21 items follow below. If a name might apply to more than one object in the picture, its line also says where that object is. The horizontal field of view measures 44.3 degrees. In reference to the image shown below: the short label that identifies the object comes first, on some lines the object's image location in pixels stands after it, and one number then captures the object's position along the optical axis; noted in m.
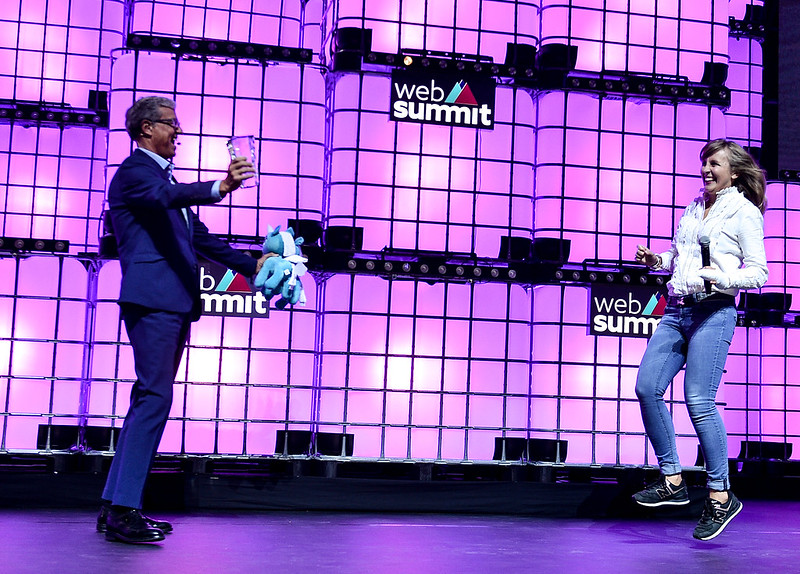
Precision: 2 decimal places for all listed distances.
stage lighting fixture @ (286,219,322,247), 4.36
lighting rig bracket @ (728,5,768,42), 6.12
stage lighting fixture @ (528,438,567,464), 4.45
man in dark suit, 3.02
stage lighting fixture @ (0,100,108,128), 4.84
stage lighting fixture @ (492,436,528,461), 4.44
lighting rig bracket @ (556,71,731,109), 4.62
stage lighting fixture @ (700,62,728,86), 4.80
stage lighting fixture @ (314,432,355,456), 4.32
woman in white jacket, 3.39
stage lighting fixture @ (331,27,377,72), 4.44
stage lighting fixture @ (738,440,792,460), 5.59
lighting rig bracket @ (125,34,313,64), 4.32
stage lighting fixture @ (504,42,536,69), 4.65
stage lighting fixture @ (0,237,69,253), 4.45
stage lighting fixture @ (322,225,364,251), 4.36
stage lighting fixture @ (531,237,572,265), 4.54
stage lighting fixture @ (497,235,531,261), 4.55
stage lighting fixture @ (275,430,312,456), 4.30
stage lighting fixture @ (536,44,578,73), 4.64
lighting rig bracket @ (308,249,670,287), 4.31
